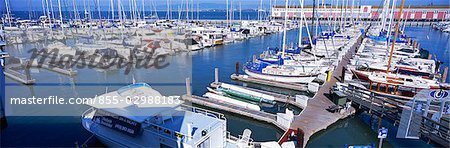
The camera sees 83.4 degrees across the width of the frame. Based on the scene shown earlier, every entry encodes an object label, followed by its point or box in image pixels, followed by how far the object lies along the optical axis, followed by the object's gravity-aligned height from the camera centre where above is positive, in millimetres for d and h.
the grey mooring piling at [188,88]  20989 -4705
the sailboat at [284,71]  25453 -3980
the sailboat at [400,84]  19250 -3952
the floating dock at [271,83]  24778 -5165
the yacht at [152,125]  10825 -4106
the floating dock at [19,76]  25312 -4510
